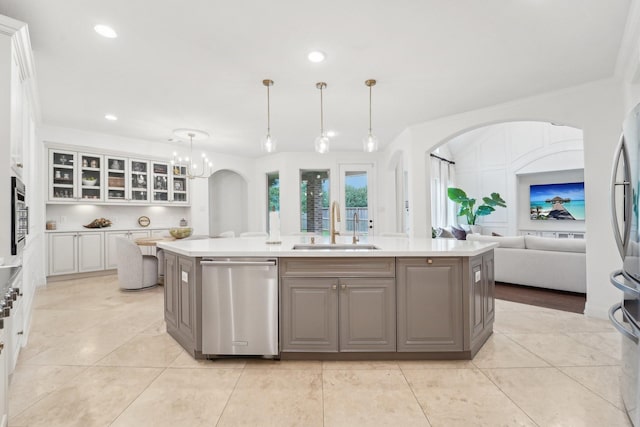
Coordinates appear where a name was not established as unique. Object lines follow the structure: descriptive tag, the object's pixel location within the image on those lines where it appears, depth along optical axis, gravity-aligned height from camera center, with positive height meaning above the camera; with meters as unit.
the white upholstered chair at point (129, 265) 4.40 -0.75
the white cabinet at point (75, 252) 4.89 -0.64
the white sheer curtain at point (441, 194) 8.06 +0.48
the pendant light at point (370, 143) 3.04 +0.71
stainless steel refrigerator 1.45 -0.27
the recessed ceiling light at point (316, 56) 2.74 +1.46
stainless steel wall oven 1.99 -0.01
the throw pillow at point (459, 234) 6.46 -0.49
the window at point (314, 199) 7.29 +0.33
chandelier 4.93 +1.37
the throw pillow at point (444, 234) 6.16 -0.47
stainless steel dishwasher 2.26 -0.68
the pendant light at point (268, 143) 3.13 +0.74
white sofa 3.99 -0.73
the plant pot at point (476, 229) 7.71 -0.46
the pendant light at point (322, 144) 2.95 +0.69
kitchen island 2.24 -0.69
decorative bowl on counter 4.83 -0.31
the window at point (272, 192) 7.80 +0.55
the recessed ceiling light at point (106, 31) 2.36 +1.48
